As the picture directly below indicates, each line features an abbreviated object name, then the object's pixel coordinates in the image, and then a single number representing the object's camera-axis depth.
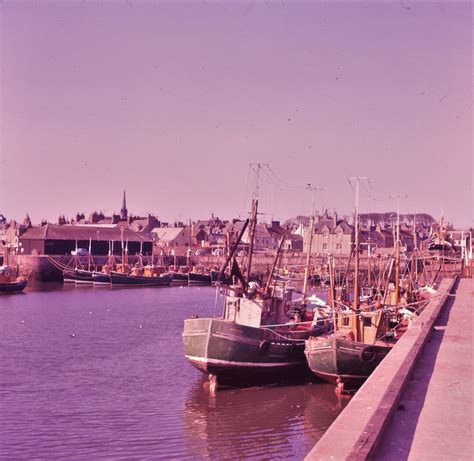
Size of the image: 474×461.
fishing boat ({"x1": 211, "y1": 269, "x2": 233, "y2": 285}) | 97.49
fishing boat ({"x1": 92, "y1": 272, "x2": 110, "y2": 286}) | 89.81
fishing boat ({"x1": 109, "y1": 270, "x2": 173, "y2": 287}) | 89.94
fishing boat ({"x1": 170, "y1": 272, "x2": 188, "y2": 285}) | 99.75
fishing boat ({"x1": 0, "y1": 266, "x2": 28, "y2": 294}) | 72.06
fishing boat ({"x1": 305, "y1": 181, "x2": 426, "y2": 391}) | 21.86
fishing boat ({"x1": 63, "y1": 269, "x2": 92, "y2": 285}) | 90.38
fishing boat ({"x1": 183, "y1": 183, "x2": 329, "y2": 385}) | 24.11
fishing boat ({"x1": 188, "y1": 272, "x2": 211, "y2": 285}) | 99.12
